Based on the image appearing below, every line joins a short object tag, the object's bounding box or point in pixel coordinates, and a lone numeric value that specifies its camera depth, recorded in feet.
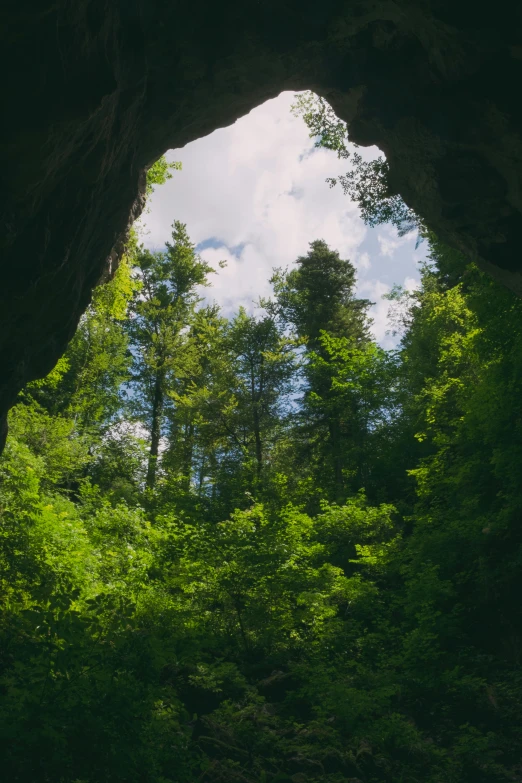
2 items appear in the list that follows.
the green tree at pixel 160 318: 78.79
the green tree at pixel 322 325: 72.33
